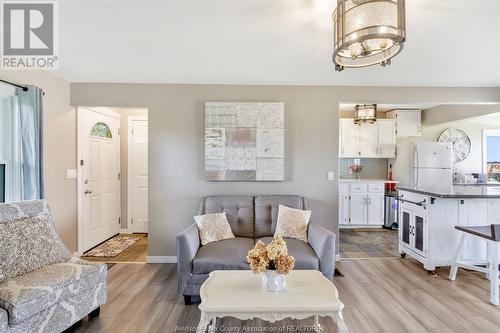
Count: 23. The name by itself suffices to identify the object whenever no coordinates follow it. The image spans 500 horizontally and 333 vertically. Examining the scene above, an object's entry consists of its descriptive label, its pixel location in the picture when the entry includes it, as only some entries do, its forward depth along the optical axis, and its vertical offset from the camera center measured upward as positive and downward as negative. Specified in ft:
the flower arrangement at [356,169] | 19.40 -0.28
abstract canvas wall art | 11.57 +1.08
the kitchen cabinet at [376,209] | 17.53 -2.93
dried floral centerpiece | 5.73 -2.15
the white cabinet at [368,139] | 18.48 +1.86
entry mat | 12.51 -4.22
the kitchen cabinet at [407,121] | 18.39 +3.11
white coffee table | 5.23 -2.82
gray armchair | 5.63 -2.74
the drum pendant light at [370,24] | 4.40 +2.44
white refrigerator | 16.34 +0.14
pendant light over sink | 14.84 +3.03
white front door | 12.64 -0.56
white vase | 5.82 -2.57
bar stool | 8.16 -2.88
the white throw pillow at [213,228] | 9.48 -2.31
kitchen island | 10.33 -2.21
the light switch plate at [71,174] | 11.52 -0.39
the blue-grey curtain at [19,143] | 8.59 +0.74
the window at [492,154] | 18.45 +0.80
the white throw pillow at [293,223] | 9.78 -2.19
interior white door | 16.06 -0.73
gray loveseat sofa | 8.07 -2.74
